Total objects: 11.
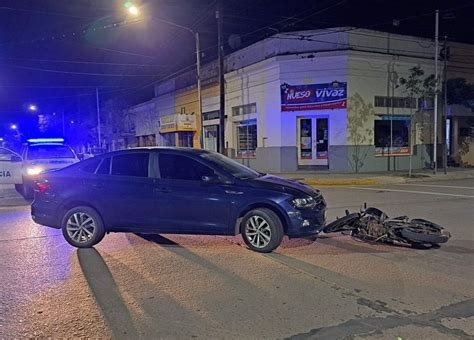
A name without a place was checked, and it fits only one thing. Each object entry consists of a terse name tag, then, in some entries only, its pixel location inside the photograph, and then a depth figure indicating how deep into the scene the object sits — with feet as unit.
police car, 44.55
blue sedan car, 21.29
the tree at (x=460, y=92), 73.26
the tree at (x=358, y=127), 67.97
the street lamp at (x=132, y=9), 59.30
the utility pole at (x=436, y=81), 61.42
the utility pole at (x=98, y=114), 152.99
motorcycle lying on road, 21.57
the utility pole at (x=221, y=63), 62.95
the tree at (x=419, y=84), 64.85
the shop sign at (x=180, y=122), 94.27
